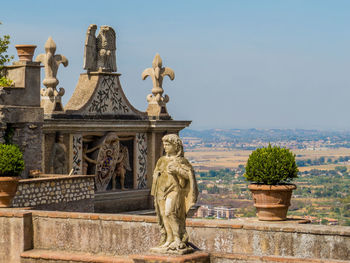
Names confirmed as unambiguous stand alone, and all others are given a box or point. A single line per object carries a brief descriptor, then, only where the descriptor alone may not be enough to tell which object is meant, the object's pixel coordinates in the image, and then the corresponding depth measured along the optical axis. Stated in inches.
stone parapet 605.6
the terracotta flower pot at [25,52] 982.4
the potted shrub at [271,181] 728.3
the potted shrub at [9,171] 777.6
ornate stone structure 981.2
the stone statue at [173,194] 566.6
